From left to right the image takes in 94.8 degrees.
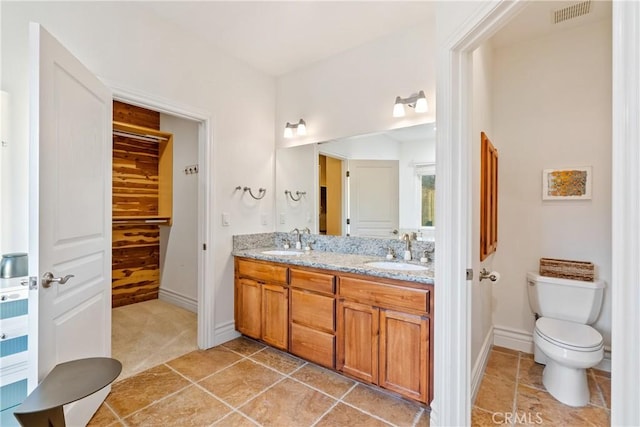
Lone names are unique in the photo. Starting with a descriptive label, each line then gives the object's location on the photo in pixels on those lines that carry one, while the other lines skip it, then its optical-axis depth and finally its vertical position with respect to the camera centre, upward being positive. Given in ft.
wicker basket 7.50 -1.49
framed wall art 7.73 +0.77
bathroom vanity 5.79 -2.41
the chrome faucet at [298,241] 9.84 -1.01
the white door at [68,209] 4.16 +0.03
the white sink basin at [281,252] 9.03 -1.29
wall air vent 6.81 +4.81
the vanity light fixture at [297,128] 9.63 +2.77
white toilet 5.97 -2.66
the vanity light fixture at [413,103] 7.14 +2.70
